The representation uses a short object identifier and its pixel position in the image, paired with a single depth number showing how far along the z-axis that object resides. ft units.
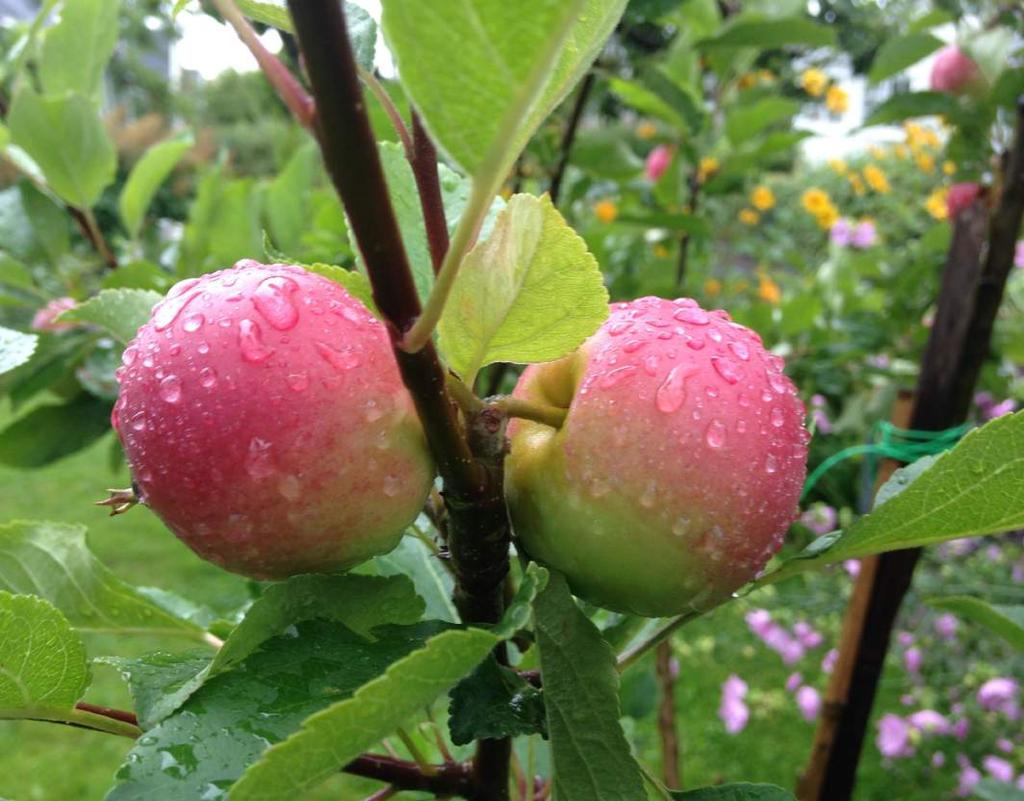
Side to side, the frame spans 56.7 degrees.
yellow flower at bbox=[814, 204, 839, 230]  10.68
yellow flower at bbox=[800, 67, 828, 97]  10.48
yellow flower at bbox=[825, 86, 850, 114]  11.34
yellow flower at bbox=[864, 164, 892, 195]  11.39
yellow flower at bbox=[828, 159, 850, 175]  13.24
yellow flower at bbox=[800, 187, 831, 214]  10.86
